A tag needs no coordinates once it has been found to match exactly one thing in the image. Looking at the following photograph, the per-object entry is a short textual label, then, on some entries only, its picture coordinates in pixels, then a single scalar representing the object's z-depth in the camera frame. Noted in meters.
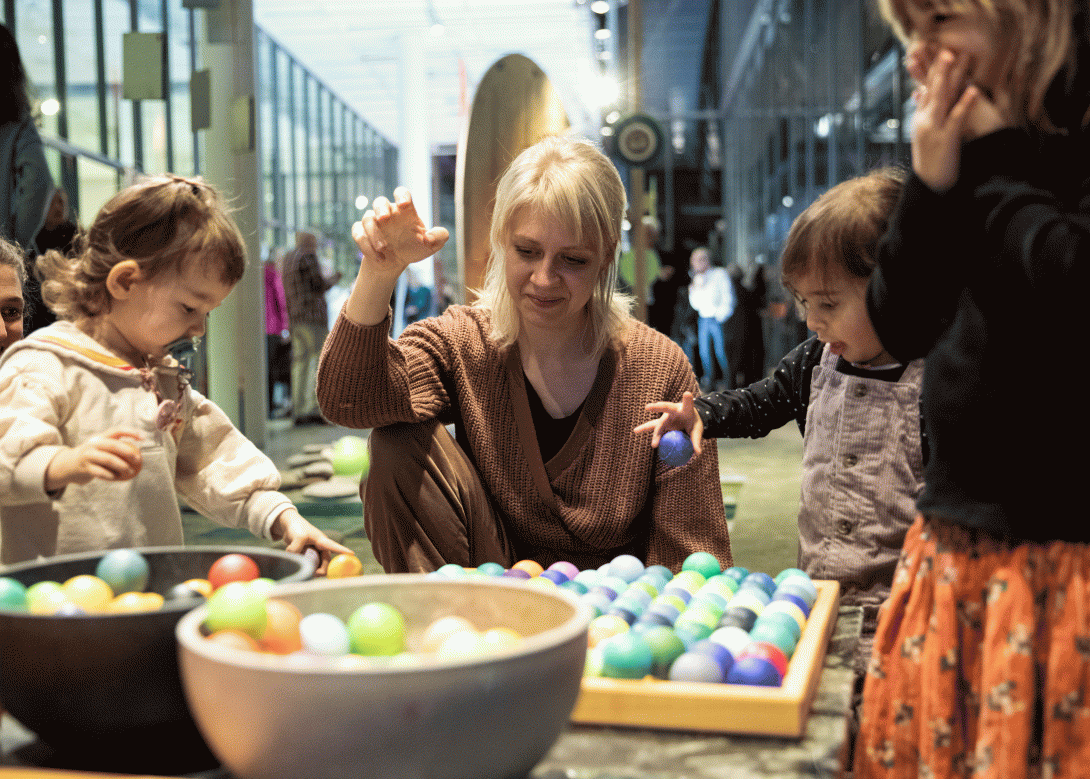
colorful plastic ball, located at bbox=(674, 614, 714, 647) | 1.02
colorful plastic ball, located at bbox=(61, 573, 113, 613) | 0.82
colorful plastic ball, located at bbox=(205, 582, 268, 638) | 0.71
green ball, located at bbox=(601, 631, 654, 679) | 0.89
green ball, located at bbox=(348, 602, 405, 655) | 0.75
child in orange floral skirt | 0.96
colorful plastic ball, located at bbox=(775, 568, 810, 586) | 1.25
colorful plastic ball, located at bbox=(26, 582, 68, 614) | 0.79
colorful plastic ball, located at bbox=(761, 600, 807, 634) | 1.08
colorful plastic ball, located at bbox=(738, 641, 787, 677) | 0.92
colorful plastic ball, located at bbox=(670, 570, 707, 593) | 1.31
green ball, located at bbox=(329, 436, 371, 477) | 4.68
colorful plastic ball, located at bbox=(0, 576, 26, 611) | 0.81
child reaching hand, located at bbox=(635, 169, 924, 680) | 1.47
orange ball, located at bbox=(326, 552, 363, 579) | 1.14
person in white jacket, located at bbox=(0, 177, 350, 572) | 1.36
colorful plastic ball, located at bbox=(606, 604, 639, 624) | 1.13
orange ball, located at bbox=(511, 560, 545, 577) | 1.40
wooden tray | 0.79
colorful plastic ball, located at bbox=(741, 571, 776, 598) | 1.26
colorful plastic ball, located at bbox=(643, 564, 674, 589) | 1.37
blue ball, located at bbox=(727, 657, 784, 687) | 0.87
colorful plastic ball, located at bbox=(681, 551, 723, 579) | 1.43
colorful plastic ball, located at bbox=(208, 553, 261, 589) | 0.90
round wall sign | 6.20
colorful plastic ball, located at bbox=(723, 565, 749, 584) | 1.35
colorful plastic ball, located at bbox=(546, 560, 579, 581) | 1.41
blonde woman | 1.85
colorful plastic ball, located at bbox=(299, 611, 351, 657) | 0.74
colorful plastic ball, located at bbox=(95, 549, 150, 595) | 0.90
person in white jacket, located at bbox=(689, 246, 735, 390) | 9.41
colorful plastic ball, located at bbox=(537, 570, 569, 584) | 1.36
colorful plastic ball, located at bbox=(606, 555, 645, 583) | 1.40
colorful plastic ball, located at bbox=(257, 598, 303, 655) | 0.73
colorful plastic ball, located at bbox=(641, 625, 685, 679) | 0.93
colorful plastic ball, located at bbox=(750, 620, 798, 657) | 0.98
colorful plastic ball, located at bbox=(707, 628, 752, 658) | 0.98
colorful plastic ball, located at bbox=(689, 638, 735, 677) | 0.91
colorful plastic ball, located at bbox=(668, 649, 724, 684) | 0.89
